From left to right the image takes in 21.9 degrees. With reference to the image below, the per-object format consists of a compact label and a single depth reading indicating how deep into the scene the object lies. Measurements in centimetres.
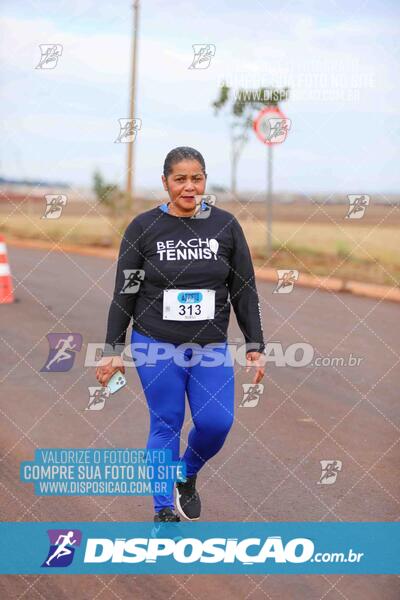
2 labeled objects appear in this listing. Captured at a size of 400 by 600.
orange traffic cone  1396
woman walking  542
